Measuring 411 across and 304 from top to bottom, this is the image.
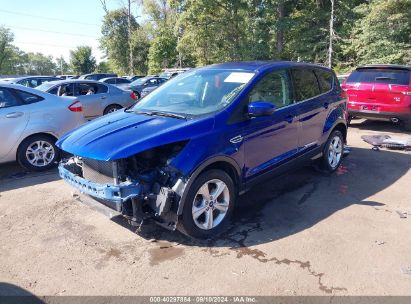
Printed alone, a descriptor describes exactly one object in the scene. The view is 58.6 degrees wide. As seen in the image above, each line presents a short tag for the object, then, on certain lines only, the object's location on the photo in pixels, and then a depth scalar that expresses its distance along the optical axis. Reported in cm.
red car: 847
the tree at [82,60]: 5934
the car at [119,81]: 2044
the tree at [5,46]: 7346
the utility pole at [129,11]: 3928
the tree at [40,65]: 11062
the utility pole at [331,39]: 2771
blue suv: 352
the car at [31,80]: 1834
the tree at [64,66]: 10276
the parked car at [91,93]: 1001
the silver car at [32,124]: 604
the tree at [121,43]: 5300
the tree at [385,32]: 2406
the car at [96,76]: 2347
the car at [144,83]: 1910
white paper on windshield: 435
